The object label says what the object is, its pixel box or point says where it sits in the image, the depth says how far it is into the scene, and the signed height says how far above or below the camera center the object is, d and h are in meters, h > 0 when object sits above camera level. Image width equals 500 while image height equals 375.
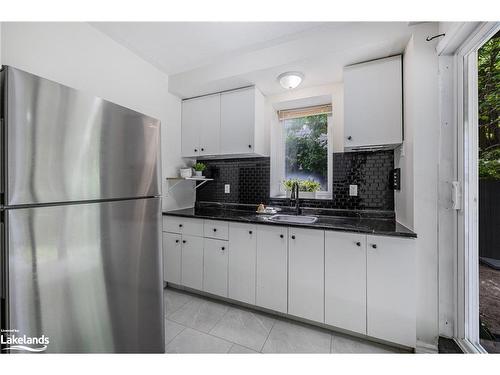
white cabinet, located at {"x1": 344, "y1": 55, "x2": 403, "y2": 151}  1.67 +0.68
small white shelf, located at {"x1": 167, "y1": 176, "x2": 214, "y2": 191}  2.40 +0.08
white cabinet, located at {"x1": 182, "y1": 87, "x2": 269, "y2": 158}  2.26 +0.71
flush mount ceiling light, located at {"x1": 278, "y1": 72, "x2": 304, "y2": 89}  1.91 +1.00
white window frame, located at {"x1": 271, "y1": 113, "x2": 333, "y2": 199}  2.58 +0.34
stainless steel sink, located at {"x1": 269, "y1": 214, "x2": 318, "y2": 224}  2.07 -0.34
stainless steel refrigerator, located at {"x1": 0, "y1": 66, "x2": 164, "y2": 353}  0.68 -0.15
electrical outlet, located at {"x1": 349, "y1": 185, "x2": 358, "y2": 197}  2.07 -0.05
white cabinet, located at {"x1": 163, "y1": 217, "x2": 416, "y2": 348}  1.42 -0.71
